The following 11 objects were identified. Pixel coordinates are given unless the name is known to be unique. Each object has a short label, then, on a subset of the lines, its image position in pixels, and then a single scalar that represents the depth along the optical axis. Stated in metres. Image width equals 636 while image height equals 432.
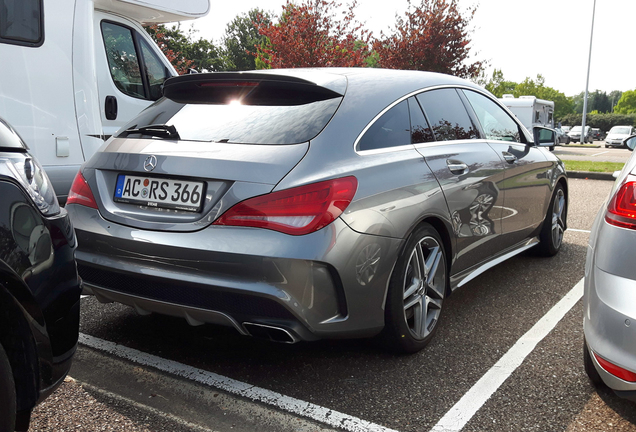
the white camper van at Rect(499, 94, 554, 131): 26.33
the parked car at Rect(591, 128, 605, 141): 56.57
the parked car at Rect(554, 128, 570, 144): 40.62
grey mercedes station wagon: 2.60
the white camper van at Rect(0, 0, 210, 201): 5.09
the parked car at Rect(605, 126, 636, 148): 41.62
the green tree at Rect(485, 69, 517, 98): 71.00
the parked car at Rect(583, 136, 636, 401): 2.29
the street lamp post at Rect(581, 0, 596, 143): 38.31
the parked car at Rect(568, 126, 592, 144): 49.24
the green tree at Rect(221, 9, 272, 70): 72.50
